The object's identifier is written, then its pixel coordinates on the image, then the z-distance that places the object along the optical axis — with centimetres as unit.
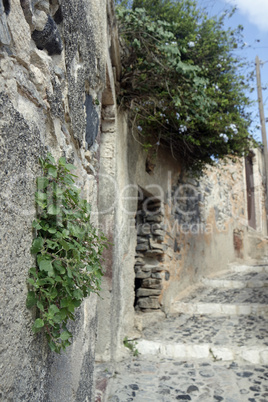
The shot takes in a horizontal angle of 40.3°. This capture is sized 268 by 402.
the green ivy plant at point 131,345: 297
